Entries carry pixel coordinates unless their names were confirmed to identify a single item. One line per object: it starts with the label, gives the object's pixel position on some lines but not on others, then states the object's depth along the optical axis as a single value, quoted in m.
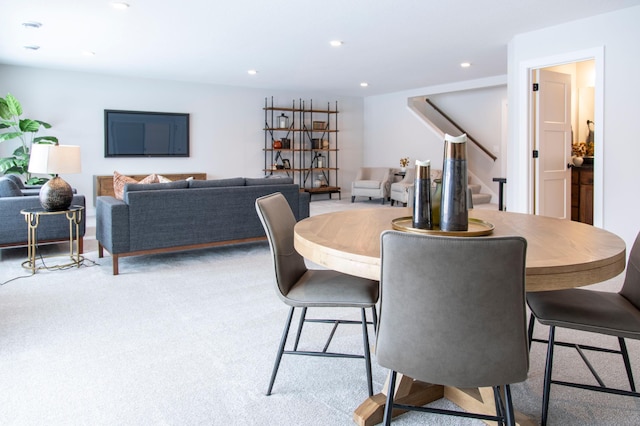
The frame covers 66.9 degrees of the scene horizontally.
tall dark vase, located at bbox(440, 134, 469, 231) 1.64
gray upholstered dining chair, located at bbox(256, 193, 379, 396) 1.93
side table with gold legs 4.17
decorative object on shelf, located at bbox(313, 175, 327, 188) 10.30
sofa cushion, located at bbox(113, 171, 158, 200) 6.12
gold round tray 1.69
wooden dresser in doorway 5.53
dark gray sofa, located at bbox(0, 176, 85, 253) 4.43
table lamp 3.98
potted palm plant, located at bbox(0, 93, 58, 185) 6.60
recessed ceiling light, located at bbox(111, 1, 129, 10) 4.10
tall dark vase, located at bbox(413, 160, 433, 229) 1.80
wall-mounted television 7.90
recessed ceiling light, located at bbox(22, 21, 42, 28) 4.70
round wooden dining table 1.40
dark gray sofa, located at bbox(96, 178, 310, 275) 4.13
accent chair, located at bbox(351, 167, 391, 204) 9.34
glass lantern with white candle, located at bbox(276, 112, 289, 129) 9.65
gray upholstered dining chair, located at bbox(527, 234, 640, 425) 1.67
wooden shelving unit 9.67
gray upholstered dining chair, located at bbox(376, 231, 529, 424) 1.21
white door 5.27
